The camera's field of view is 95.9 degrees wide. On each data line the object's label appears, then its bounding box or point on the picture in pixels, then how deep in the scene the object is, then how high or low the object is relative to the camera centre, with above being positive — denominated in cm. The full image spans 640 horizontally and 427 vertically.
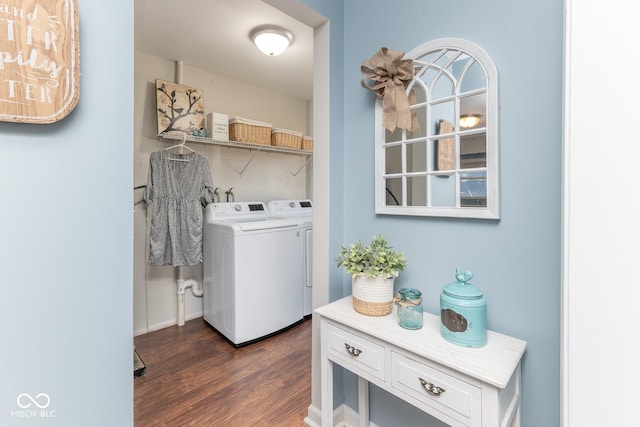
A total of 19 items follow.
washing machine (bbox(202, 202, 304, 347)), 241 -57
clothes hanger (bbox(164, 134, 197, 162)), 260 +60
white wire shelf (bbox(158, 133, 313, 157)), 258 +68
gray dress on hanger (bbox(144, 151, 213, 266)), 254 +6
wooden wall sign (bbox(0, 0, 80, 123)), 67 +37
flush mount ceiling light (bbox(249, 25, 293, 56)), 221 +134
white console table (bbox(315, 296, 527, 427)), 86 -53
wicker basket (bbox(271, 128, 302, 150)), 317 +81
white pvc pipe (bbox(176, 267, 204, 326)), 285 -77
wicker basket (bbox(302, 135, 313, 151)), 348 +82
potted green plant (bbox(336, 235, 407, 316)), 123 -27
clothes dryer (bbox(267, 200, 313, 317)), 288 -19
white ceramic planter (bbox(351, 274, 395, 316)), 123 -36
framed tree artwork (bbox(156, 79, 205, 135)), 252 +93
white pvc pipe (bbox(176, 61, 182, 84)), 275 +131
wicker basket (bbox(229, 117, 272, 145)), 286 +81
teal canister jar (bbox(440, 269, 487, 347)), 97 -36
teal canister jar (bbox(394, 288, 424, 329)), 111 -38
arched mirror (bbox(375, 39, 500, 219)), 110 +30
